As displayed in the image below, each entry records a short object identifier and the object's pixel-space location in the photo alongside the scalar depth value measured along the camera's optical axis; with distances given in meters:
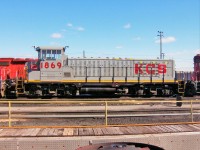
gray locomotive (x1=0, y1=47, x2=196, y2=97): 20.94
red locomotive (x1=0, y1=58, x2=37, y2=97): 20.62
